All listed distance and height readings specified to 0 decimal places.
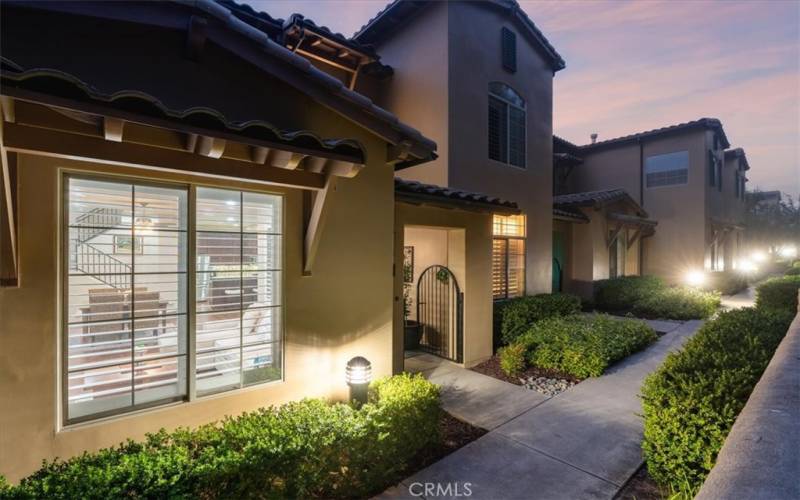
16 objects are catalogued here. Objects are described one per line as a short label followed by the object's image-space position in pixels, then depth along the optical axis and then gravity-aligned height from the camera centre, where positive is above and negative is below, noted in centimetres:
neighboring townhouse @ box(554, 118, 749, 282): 1855 +389
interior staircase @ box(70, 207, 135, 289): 350 -1
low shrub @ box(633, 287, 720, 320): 1339 -194
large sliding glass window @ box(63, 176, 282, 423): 352 -44
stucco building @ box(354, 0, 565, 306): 969 +443
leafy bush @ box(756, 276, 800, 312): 1212 -143
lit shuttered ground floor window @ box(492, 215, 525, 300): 1083 -12
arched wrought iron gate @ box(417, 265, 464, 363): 851 -144
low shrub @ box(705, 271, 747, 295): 1897 -156
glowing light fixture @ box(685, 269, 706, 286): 1806 -123
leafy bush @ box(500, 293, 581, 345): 970 -163
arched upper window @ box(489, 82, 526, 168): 1087 +392
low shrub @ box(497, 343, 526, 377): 793 -233
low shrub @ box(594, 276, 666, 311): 1484 -160
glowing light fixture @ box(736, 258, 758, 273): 2783 -101
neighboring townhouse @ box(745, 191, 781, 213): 3516 +534
